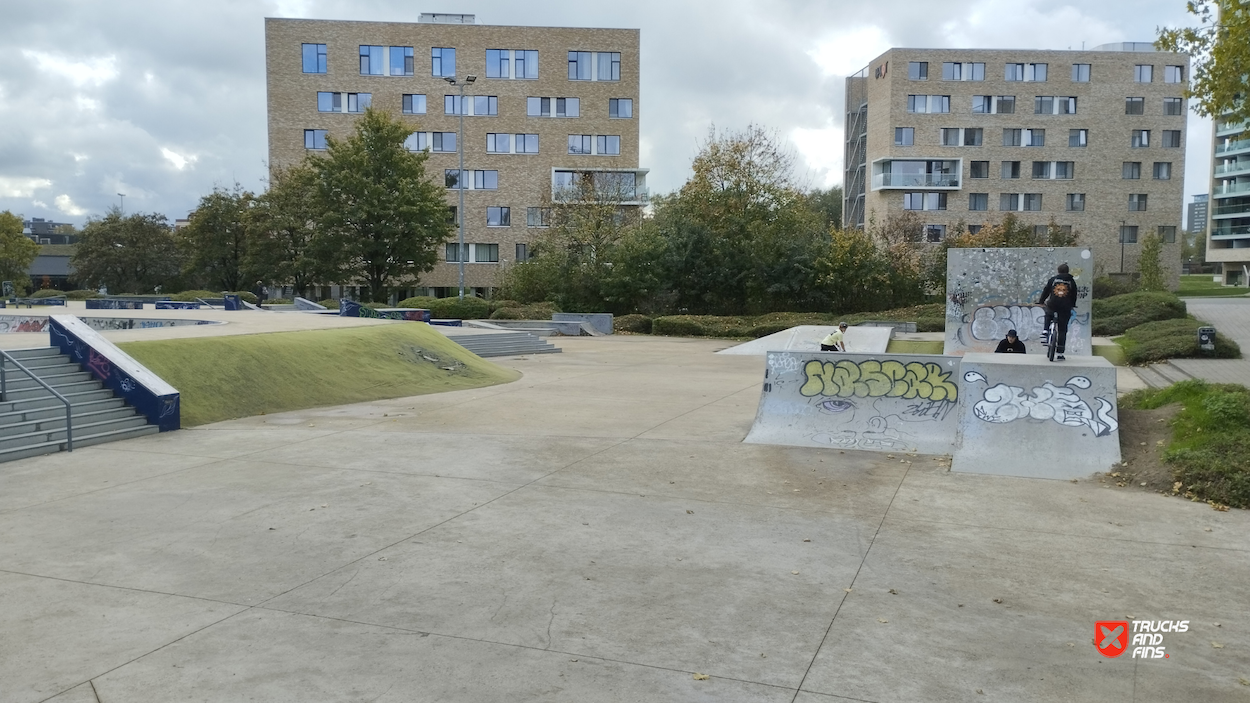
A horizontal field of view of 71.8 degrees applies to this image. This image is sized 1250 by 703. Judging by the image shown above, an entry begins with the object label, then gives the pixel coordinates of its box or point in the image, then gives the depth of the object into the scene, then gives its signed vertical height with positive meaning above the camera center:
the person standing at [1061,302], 11.62 -0.06
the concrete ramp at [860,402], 11.53 -1.48
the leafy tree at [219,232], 52.88 +3.61
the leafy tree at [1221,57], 12.06 +3.51
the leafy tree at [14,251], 58.91 +2.64
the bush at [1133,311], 29.45 -0.46
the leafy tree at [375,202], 46.53 +4.88
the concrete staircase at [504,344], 25.64 -1.56
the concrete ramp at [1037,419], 9.97 -1.46
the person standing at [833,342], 17.03 -0.91
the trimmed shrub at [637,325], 37.84 -1.34
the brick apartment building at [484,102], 56.78 +12.64
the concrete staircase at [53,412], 10.75 -1.65
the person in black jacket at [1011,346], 14.54 -0.83
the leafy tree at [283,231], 49.97 +3.54
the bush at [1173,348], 21.58 -1.25
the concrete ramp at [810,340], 24.91 -1.37
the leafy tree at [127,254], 59.06 +2.44
